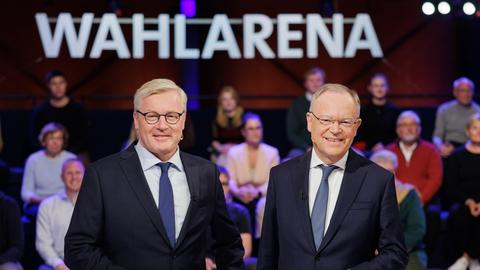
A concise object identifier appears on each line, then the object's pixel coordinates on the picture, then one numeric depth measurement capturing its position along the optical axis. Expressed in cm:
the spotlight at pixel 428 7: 827
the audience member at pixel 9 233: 579
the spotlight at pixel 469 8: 821
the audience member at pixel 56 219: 605
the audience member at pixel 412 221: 604
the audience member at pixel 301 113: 800
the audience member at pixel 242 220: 602
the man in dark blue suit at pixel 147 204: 319
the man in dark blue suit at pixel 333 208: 324
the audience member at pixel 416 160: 728
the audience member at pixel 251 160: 756
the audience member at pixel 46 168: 723
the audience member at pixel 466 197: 677
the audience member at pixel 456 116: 815
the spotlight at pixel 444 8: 820
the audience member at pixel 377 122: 795
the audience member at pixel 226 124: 789
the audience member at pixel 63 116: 785
